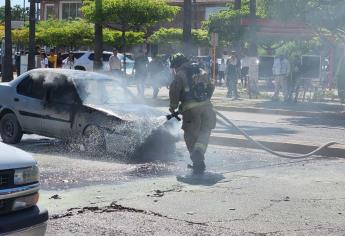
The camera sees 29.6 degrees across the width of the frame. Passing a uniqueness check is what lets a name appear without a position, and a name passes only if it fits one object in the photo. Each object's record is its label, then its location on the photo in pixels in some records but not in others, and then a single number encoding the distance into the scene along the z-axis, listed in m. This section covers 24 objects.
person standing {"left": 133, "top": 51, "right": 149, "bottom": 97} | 22.20
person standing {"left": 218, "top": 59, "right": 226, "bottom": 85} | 35.34
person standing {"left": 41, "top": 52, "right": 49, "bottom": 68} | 31.18
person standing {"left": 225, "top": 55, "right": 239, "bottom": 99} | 24.27
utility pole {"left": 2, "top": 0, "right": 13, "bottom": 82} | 29.98
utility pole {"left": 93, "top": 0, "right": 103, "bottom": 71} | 29.48
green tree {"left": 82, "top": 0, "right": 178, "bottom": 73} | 31.19
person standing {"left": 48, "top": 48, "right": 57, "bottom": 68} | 29.89
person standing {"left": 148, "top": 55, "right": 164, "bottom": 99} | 22.97
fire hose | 10.29
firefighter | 8.83
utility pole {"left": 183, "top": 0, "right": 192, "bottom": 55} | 24.11
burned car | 10.10
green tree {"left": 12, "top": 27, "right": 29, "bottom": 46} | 52.75
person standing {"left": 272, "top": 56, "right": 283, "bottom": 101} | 23.04
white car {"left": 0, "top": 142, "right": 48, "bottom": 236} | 4.40
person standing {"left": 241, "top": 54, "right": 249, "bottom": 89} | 30.31
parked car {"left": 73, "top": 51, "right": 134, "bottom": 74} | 35.92
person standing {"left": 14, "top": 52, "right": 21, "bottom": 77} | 29.95
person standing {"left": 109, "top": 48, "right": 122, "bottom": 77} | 23.75
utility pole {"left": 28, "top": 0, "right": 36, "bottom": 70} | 27.94
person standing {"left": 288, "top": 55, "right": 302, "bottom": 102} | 22.53
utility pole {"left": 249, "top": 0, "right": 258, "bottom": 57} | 25.62
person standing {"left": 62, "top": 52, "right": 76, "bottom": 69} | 30.62
